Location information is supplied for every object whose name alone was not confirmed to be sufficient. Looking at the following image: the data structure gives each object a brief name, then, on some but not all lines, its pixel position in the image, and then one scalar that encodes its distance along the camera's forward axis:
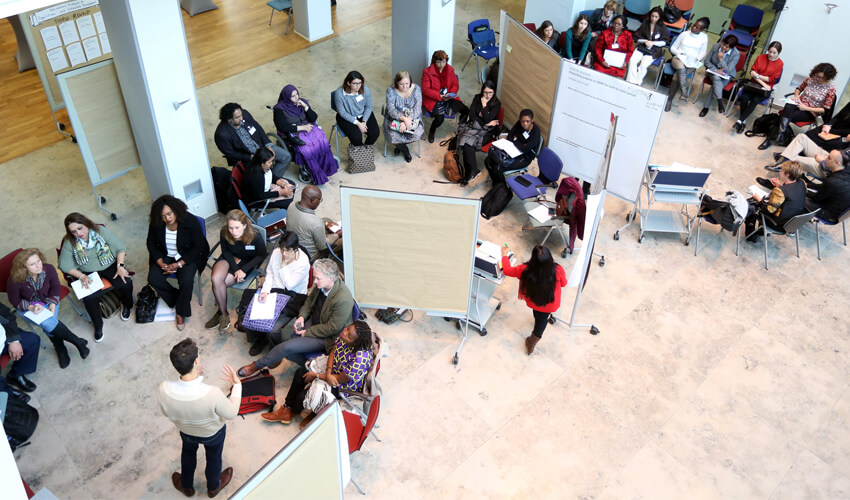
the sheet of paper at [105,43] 8.96
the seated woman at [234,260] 6.36
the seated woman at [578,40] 10.08
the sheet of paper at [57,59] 8.62
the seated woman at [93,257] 6.15
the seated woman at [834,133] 8.63
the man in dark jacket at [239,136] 7.57
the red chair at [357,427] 4.95
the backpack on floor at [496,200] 8.10
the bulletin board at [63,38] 8.34
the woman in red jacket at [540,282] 5.92
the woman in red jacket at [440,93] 9.11
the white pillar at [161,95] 6.28
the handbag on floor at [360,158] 8.70
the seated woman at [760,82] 9.67
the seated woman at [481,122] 8.69
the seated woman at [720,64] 9.94
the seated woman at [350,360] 5.24
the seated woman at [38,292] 5.91
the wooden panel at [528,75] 8.02
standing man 4.38
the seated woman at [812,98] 8.94
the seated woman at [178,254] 6.42
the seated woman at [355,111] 8.36
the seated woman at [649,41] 10.12
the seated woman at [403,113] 8.61
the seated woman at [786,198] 7.38
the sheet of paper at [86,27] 8.62
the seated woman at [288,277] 6.14
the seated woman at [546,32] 9.59
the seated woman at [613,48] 10.09
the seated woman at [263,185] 7.19
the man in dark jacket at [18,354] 5.80
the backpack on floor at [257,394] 5.90
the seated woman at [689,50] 10.06
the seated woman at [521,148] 8.14
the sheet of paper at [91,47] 8.84
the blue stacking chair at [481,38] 10.52
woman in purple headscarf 8.27
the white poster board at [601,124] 7.23
